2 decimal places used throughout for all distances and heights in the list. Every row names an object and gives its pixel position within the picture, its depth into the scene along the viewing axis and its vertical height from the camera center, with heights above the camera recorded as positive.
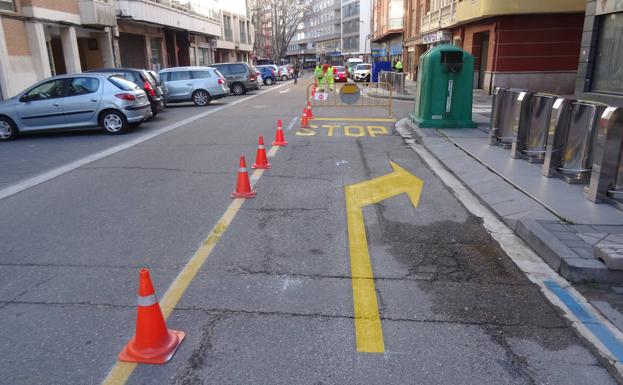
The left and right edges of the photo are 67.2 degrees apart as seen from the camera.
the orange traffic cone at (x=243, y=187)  6.83 -1.74
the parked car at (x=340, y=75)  44.50 -1.09
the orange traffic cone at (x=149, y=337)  3.04 -1.76
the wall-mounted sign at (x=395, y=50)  55.76 +1.50
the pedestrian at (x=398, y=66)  35.25 -0.31
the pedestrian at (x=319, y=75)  32.28 -0.77
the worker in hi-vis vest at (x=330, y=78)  29.72 -0.90
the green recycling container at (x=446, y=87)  12.02 -0.65
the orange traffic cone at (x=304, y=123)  13.74 -1.68
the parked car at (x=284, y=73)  51.34 -0.96
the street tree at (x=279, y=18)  77.94 +7.83
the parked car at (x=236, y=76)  27.69 -0.64
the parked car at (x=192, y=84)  20.78 -0.81
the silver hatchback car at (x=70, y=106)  12.10 -0.97
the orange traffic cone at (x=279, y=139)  10.85 -1.70
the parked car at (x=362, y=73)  41.34 -0.87
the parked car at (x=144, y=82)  14.90 -0.49
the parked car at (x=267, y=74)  41.72 -0.85
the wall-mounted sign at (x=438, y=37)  30.64 +1.65
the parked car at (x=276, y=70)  42.88 -0.58
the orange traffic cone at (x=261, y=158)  8.48 -1.65
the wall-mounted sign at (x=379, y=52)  64.58 +1.41
